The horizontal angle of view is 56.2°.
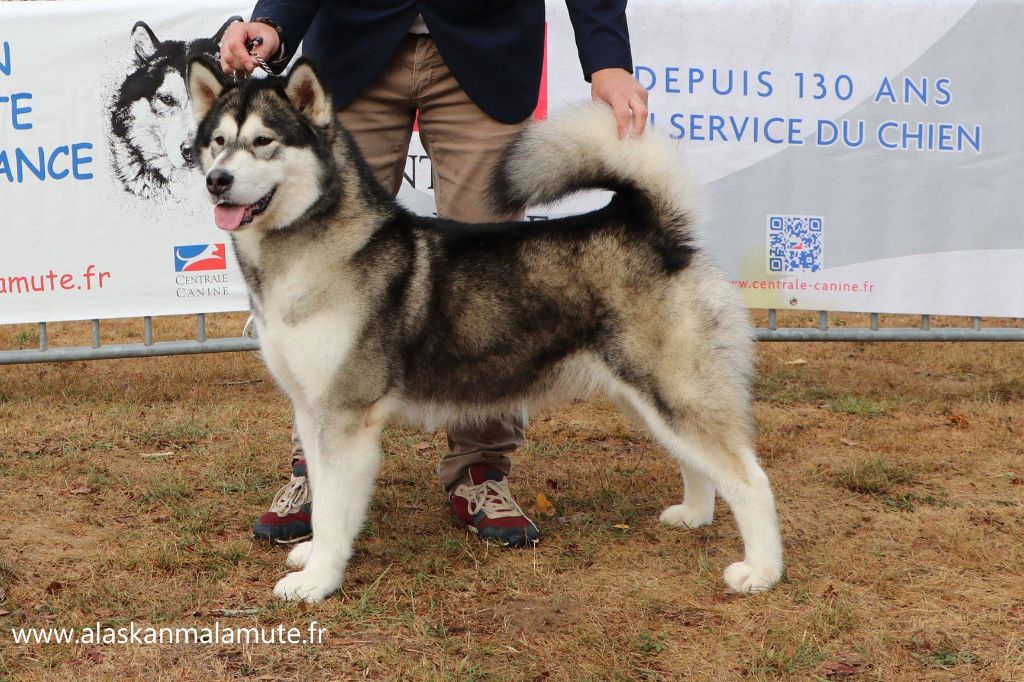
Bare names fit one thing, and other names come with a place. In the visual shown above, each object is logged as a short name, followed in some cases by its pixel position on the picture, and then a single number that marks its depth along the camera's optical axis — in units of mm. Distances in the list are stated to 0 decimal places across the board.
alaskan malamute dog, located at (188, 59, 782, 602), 3047
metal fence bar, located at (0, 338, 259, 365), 5629
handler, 3514
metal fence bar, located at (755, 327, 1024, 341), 5734
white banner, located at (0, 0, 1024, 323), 5512
